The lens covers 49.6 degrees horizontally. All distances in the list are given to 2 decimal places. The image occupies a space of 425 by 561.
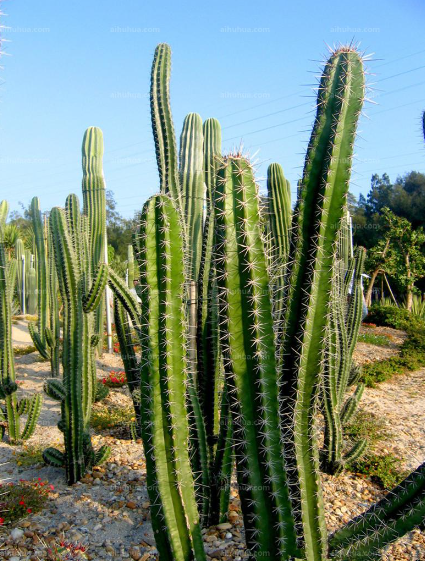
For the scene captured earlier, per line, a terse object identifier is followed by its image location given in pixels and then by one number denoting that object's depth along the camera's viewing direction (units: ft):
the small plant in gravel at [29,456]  15.00
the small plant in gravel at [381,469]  14.15
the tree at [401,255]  58.23
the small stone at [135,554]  10.03
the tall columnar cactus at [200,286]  9.55
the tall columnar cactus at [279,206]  17.88
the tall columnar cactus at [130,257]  34.07
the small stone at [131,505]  12.18
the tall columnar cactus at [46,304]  24.62
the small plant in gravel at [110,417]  18.15
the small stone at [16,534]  10.53
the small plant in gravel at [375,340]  35.81
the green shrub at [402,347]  27.14
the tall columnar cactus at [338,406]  13.31
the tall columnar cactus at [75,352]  13.16
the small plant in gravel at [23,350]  32.48
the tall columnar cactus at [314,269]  6.74
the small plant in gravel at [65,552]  9.42
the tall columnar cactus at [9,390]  16.03
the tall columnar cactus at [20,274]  45.75
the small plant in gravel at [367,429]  17.32
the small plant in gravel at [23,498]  11.26
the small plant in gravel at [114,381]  23.98
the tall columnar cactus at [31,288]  46.34
